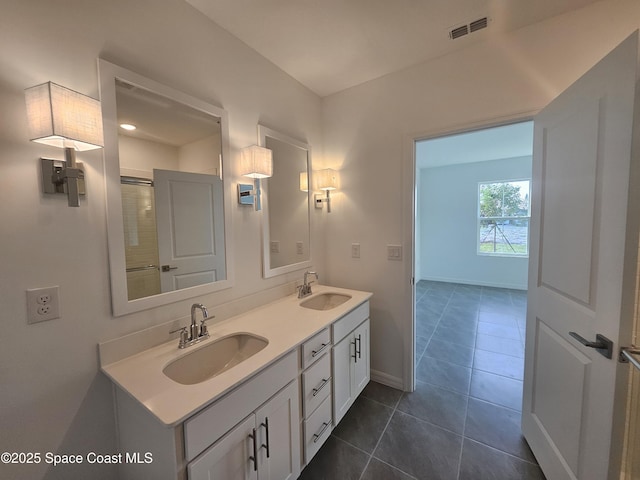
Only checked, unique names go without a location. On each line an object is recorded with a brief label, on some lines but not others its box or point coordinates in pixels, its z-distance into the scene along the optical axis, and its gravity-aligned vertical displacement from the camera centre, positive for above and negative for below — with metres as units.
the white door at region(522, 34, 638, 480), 0.95 -0.19
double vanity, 0.87 -0.73
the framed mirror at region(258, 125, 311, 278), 1.90 +0.16
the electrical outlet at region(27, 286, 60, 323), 0.93 -0.29
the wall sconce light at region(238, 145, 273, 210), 1.64 +0.39
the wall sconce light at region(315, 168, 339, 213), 2.32 +0.43
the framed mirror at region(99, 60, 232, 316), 1.14 +0.18
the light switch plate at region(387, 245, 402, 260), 2.14 -0.24
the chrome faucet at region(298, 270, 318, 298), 2.08 -0.53
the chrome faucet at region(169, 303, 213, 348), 1.26 -0.55
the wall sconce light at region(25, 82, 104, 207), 0.86 +0.35
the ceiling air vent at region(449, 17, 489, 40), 1.57 +1.25
